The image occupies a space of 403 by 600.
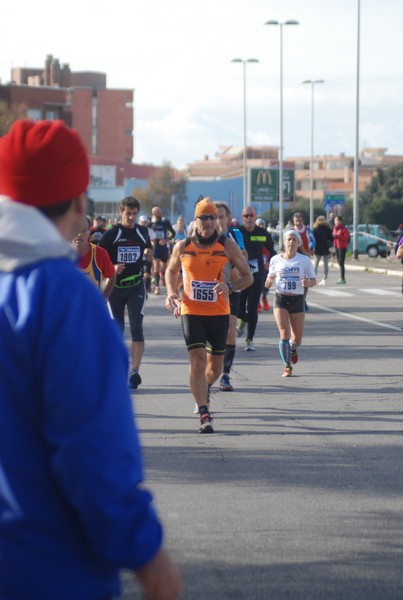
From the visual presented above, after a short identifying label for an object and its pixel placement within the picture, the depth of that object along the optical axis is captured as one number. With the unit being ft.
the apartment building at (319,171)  563.89
